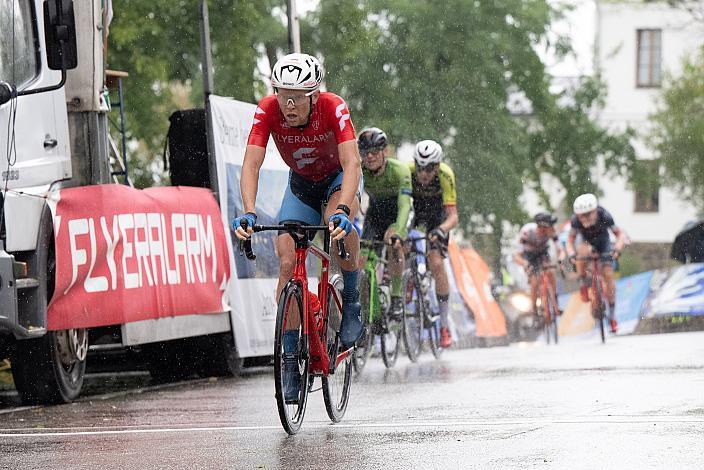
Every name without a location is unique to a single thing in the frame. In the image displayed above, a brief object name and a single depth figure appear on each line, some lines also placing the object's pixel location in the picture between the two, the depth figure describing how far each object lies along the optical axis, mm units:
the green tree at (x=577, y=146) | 41844
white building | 60156
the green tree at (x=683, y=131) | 48719
